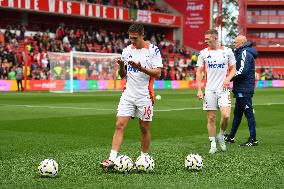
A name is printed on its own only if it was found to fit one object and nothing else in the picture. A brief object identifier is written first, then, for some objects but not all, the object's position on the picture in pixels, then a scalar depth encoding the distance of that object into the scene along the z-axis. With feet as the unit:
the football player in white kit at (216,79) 63.46
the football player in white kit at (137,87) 49.89
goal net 231.45
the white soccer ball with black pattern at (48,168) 44.91
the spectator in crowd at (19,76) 219.31
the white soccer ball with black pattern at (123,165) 47.67
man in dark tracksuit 70.92
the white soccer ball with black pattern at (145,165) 48.40
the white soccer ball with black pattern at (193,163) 48.99
